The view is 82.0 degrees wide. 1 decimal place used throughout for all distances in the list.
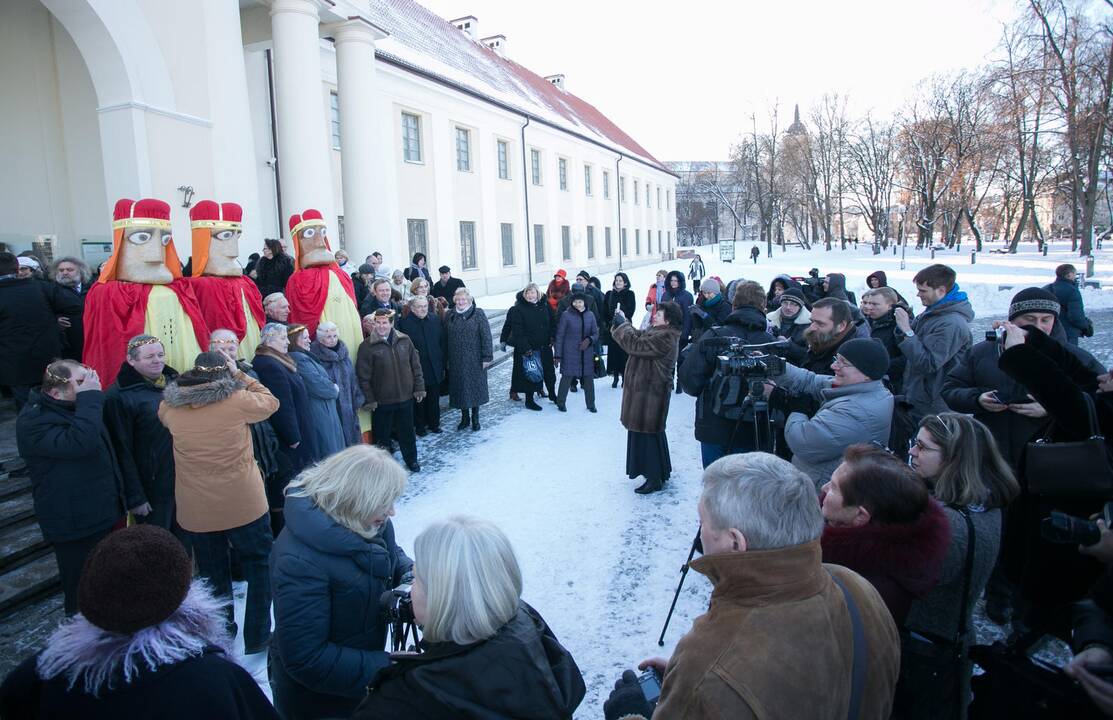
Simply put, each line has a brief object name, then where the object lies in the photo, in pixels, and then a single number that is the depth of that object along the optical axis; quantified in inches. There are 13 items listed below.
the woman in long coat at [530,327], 354.3
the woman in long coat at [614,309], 399.2
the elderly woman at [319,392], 208.4
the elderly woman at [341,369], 236.5
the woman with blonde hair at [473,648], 62.2
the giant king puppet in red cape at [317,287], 265.0
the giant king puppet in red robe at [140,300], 194.7
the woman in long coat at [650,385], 227.6
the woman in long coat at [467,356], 321.7
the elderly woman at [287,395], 187.9
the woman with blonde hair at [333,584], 88.7
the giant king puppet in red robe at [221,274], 229.9
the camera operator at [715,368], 192.1
